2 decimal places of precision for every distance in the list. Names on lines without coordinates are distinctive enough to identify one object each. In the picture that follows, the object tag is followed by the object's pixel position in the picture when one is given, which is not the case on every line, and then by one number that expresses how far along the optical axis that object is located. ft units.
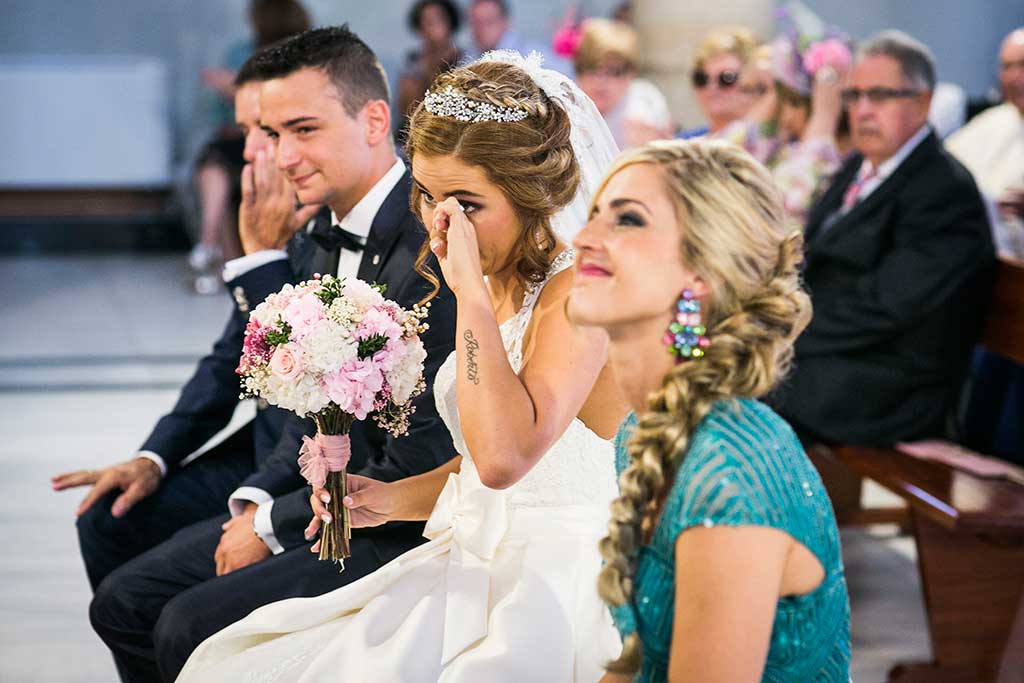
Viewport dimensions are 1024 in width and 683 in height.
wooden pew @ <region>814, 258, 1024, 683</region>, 24.29
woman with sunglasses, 42.29
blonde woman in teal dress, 11.25
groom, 17.38
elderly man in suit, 27.76
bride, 14.65
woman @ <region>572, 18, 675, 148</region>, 44.93
